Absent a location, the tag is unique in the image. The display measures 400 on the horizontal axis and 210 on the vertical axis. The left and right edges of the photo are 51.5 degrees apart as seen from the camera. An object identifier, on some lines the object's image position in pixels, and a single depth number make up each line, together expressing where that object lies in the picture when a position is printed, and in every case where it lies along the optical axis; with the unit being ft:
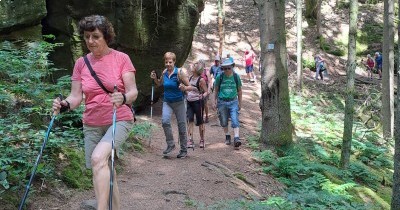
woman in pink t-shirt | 13.24
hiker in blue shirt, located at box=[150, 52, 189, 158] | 25.82
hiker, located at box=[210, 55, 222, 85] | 49.22
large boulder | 37.06
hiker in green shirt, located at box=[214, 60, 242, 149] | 31.17
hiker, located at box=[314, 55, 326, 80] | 84.58
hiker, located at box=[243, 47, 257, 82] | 73.65
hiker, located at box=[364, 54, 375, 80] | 87.92
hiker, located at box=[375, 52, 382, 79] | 88.99
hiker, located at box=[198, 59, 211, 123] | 30.35
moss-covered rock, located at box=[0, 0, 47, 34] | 29.17
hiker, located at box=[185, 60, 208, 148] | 29.81
